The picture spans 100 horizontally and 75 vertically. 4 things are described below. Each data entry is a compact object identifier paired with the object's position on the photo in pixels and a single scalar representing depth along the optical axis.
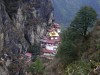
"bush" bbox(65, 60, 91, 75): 20.11
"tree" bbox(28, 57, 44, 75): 41.86
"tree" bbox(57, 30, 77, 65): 25.18
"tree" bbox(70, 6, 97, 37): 26.34
